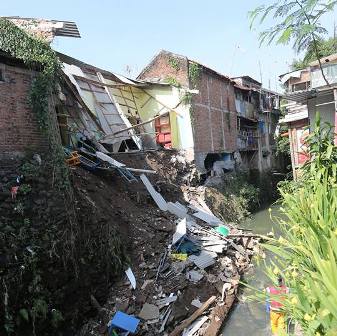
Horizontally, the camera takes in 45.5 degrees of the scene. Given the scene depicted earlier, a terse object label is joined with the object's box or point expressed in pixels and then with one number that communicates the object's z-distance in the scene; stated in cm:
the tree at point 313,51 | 936
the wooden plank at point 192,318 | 854
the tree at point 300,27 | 698
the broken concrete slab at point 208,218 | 1484
